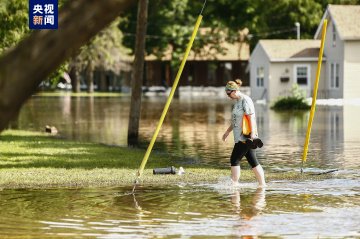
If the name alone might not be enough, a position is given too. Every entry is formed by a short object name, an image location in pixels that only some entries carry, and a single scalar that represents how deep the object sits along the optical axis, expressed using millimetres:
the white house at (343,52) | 63706
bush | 56531
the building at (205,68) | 107438
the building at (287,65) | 68250
